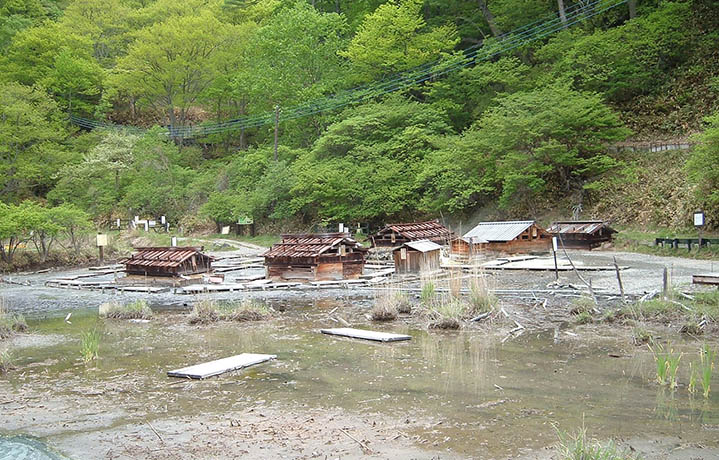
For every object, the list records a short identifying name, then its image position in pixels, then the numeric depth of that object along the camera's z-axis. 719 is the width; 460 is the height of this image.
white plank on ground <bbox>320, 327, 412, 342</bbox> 13.12
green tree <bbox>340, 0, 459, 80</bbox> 43.97
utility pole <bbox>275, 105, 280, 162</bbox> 42.72
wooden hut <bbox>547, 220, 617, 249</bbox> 27.48
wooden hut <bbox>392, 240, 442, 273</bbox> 24.97
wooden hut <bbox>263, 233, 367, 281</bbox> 23.94
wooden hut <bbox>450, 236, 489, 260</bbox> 28.03
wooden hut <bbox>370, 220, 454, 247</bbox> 28.08
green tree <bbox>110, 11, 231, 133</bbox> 53.16
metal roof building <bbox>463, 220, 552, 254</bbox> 28.20
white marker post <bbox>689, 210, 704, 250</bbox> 20.56
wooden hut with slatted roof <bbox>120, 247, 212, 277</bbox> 24.44
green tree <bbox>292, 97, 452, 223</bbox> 38.34
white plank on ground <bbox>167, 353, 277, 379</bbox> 10.55
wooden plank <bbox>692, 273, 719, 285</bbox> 14.94
